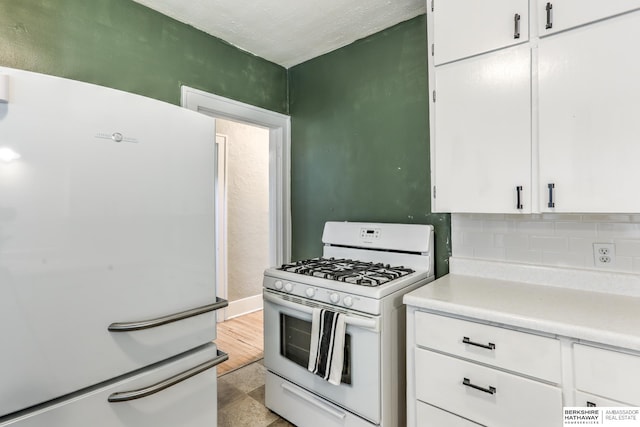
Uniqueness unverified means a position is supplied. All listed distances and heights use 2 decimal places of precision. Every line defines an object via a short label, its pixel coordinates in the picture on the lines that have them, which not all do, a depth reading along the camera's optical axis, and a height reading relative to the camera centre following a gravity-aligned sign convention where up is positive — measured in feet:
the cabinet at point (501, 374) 3.50 -1.97
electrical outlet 4.87 -0.68
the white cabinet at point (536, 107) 4.03 +1.40
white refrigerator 3.12 -0.48
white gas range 5.04 -1.84
